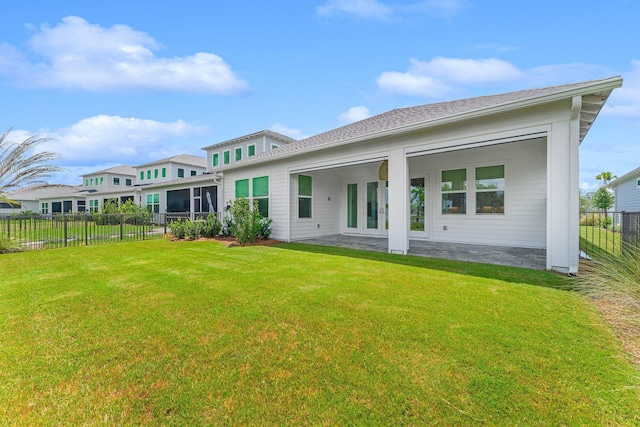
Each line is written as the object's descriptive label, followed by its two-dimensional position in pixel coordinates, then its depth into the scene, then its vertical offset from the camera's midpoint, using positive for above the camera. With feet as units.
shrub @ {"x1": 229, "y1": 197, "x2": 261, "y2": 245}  29.43 -1.26
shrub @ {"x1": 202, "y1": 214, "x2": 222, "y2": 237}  35.58 -2.20
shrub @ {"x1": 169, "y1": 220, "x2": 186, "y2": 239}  34.37 -2.31
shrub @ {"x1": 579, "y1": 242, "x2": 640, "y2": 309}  10.94 -3.12
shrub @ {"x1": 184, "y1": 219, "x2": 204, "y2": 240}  34.30 -2.37
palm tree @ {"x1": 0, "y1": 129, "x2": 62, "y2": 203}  26.22 +4.54
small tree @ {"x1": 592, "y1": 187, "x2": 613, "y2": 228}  69.00 +2.73
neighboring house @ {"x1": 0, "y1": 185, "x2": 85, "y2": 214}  100.32 +4.05
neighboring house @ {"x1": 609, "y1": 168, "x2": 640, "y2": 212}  50.78 +3.99
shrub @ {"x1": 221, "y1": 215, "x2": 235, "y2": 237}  35.75 -2.14
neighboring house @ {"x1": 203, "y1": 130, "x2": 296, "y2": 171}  66.61 +16.71
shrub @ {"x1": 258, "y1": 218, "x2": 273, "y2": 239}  31.70 -2.12
